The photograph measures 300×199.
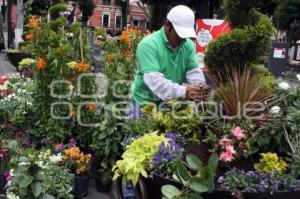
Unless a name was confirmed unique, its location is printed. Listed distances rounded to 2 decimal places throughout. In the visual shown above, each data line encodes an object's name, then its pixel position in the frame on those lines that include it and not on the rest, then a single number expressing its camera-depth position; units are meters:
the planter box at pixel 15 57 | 14.57
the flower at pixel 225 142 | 2.15
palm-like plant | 2.27
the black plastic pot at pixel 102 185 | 4.48
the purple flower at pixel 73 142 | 4.59
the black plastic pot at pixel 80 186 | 4.23
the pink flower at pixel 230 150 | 2.08
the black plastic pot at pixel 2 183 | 3.97
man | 2.88
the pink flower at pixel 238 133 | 2.13
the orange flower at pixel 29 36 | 4.65
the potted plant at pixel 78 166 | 4.21
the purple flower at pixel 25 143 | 4.87
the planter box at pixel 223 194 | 1.89
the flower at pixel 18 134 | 5.17
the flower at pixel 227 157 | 2.08
